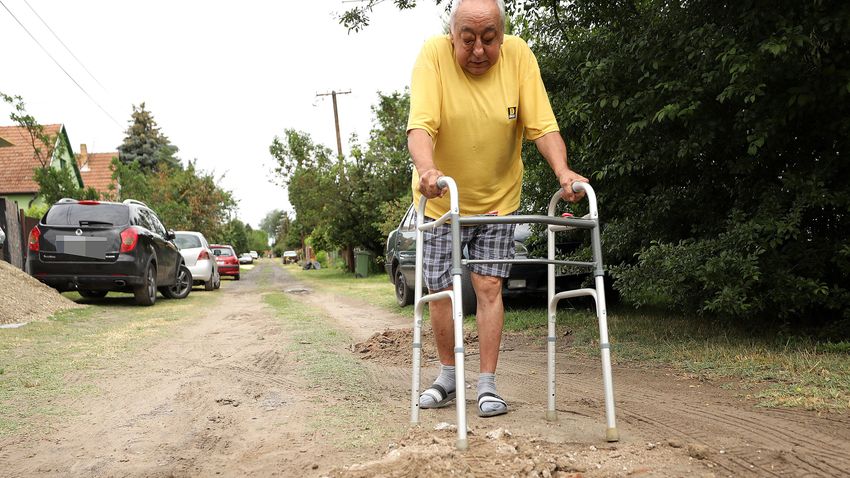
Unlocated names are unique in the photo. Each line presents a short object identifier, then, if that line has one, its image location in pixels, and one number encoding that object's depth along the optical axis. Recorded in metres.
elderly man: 3.56
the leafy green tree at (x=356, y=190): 28.69
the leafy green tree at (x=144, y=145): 64.31
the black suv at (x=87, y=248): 12.30
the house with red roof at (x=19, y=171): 36.97
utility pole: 37.84
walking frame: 3.01
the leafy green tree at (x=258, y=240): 133.50
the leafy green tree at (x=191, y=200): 35.97
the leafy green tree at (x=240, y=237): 91.45
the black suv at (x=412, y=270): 9.40
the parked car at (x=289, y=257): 91.69
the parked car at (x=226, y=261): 30.02
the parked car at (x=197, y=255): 18.88
